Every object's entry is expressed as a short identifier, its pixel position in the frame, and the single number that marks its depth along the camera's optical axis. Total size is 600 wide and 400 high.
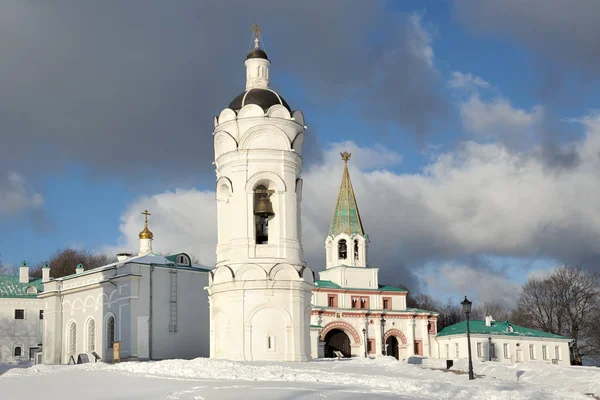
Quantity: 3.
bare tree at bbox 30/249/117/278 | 70.50
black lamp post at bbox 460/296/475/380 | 24.59
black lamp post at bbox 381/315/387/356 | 55.96
